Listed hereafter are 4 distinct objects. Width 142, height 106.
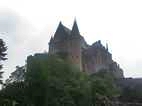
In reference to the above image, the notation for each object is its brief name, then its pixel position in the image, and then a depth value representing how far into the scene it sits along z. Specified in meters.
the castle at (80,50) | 88.75
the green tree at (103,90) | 54.16
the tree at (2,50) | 51.65
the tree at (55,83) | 47.06
